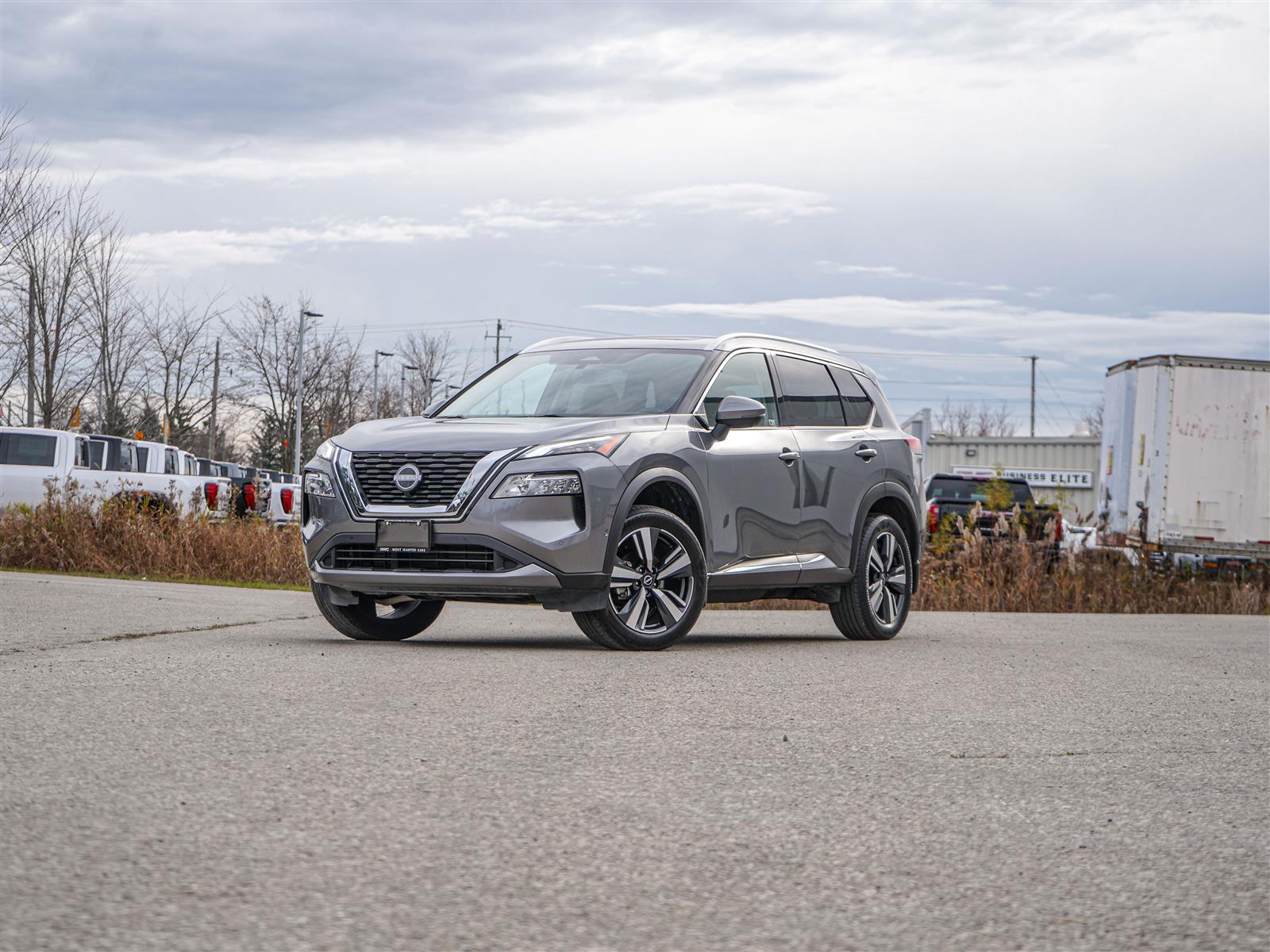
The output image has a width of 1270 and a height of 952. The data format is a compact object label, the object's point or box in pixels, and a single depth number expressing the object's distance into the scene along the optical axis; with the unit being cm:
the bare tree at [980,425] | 11456
